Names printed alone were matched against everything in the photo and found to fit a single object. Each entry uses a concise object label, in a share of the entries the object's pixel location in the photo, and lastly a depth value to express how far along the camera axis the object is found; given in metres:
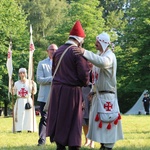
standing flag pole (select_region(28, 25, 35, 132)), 13.69
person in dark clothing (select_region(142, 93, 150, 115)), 34.77
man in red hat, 6.64
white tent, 37.04
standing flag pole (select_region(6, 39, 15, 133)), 14.42
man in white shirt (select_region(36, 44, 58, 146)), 8.70
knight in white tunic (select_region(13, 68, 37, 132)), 13.23
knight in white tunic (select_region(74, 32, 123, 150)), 7.45
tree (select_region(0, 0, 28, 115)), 38.06
